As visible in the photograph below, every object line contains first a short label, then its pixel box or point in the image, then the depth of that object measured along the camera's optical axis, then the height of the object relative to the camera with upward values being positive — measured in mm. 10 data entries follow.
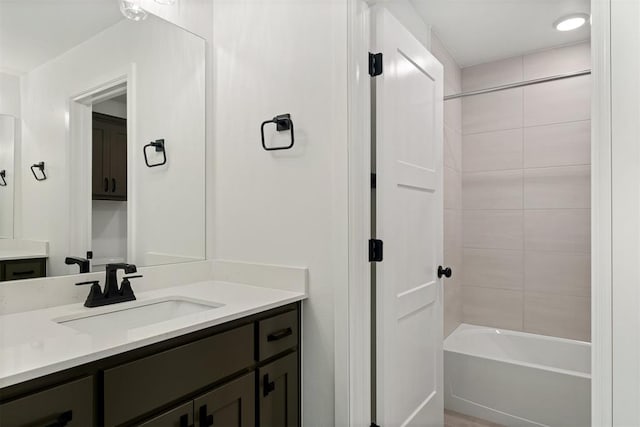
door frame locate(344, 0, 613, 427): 1495 -169
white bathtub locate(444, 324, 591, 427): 2150 -1046
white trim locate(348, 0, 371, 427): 1497 +14
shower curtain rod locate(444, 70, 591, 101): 2402 +885
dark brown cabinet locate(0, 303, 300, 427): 869 -483
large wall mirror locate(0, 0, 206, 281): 1322 +309
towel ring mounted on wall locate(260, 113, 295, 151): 1641 +399
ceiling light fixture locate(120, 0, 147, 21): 1612 +890
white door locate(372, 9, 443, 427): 1591 -60
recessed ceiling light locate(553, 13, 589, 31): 2367 +1250
